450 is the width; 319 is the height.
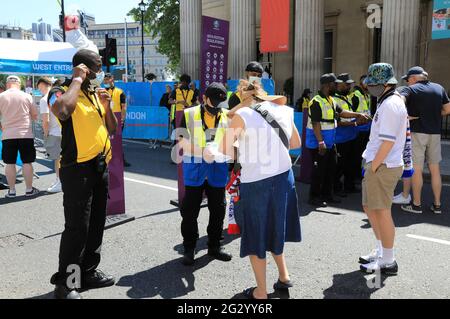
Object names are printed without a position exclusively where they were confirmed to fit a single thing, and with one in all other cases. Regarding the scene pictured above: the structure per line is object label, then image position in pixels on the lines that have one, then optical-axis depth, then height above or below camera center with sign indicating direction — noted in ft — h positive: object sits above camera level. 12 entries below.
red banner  53.72 +8.28
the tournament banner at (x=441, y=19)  43.21 +7.24
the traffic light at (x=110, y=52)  53.62 +4.89
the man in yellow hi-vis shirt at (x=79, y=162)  11.89 -1.85
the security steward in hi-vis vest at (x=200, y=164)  14.76 -2.35
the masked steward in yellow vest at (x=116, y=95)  29.99 -0.12
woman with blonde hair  11.25 -1.99
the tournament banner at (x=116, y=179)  19.77 -3.84
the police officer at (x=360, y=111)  25.70 -1.05
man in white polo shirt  12.98 -1.94
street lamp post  99.07 +18.89
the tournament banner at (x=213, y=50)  36.88 +3.66
